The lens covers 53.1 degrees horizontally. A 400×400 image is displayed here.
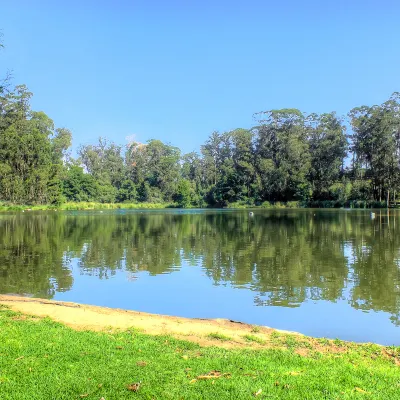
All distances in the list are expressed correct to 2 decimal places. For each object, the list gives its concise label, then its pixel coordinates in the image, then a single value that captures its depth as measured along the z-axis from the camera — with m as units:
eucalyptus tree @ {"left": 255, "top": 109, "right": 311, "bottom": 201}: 80.50
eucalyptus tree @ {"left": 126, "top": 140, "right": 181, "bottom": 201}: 102.19
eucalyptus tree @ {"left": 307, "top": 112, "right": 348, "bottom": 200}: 77.94
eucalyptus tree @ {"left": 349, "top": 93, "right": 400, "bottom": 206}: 68.56
